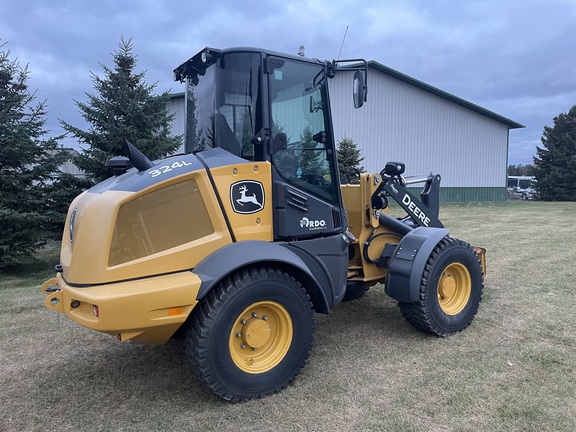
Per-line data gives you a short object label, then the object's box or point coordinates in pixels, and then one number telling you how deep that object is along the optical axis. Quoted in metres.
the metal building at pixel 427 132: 21.62
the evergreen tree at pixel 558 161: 27.92
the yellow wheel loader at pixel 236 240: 3.04
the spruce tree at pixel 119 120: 9.76
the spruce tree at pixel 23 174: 8.08
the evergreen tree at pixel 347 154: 16.94
